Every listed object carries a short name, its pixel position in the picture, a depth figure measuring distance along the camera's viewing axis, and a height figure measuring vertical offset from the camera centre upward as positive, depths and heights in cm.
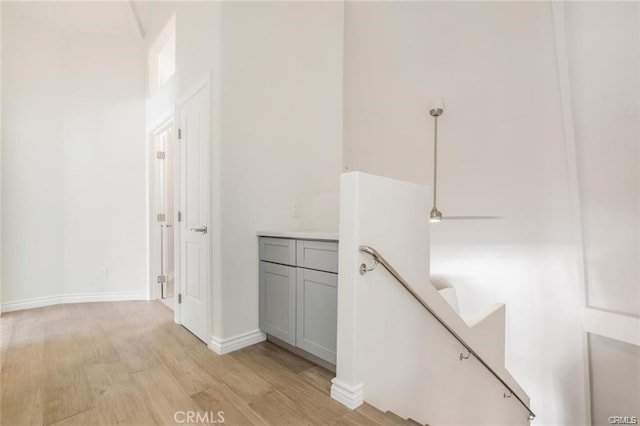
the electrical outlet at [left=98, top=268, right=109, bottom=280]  354 -60
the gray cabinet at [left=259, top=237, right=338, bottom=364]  196 -52
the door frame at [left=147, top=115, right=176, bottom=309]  361 +16
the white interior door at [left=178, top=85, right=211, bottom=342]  240 +9
